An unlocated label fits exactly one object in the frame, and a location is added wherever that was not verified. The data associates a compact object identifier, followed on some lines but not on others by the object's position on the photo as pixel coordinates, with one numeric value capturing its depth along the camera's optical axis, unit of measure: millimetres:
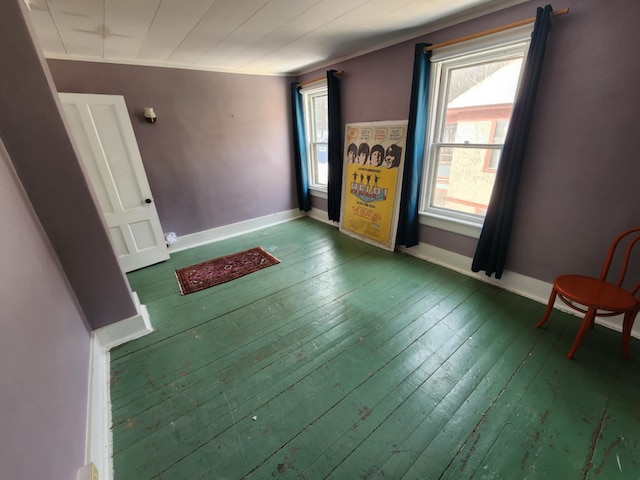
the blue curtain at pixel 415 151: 2486
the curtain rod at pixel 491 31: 1725
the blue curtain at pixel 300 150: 3986
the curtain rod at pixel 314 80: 3313
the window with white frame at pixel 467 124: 2168
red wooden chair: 1548
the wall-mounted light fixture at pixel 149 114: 3012
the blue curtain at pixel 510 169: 1808
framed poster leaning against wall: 3047
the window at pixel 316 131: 3961
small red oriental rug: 2754
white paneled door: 2641
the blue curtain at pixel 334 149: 3383
